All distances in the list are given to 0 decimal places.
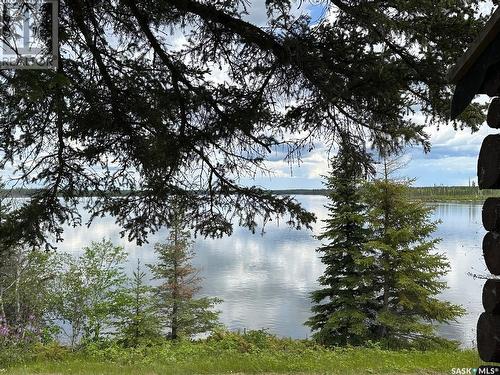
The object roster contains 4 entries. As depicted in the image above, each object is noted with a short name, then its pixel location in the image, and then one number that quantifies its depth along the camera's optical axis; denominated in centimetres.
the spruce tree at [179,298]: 1758
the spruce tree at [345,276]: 1480
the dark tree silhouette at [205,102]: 390
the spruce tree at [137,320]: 1317
